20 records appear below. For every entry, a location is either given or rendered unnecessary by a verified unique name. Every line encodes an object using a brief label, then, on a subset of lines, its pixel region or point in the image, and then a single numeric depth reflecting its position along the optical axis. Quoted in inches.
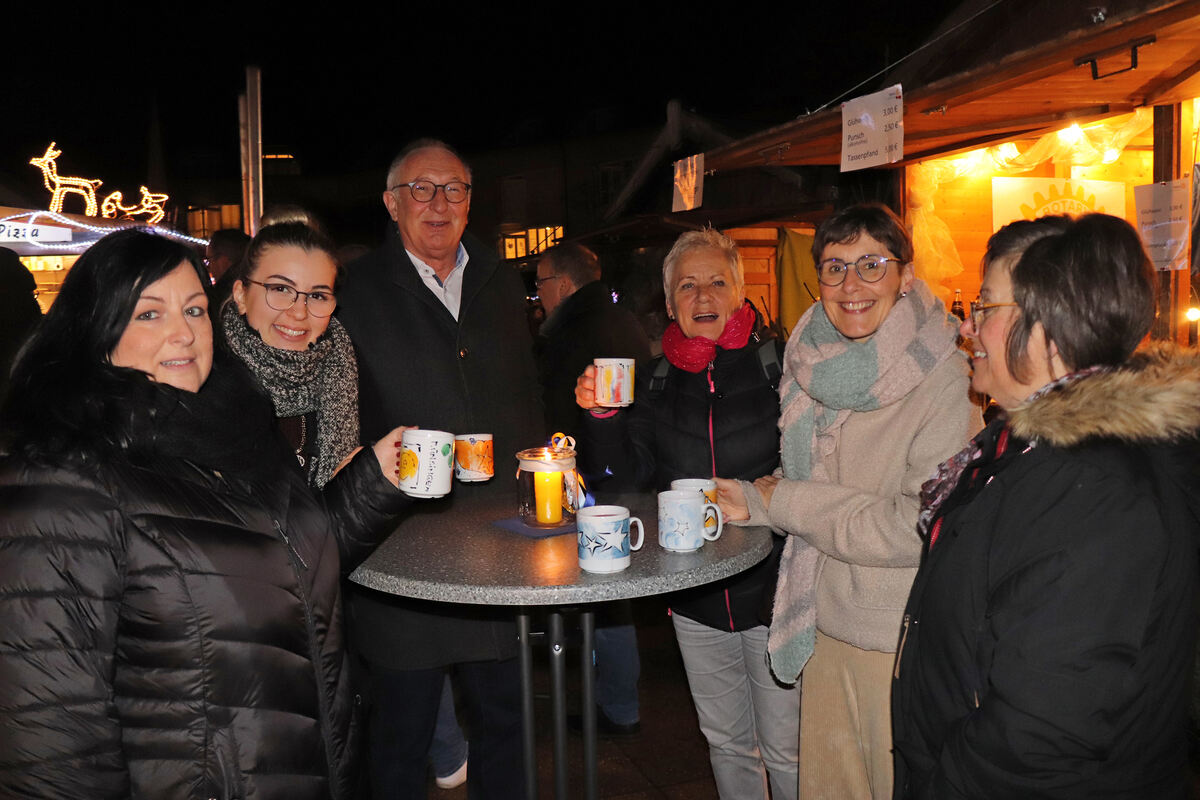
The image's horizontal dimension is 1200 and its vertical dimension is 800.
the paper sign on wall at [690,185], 237.9
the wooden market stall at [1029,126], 139.6
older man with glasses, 109.6
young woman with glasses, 96.7
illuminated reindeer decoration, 532.1
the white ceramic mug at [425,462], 80.4
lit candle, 94.3
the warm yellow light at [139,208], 583.7
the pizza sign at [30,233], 441.7
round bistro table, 73.3
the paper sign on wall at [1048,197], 224.2
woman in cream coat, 85.1
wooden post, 174.4
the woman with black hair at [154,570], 54.8
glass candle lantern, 93.7
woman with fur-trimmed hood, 54.4
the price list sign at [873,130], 157.6
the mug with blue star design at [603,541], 77.3
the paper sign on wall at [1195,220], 161.9
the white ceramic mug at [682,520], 85.0
